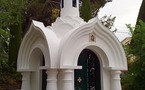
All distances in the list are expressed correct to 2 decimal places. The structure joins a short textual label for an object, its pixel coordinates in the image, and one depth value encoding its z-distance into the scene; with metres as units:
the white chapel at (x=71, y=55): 6.48
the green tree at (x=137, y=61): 9.68
